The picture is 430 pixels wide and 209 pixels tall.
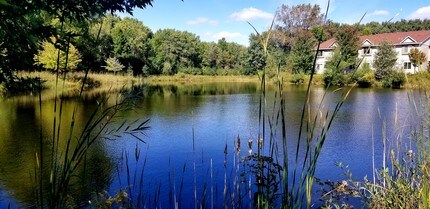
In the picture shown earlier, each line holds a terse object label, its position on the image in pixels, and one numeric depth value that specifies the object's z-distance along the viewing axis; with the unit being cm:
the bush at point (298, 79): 3605
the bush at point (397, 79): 3033
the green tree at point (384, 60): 3209
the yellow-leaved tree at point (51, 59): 2431
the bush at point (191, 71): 5043
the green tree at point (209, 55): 5738
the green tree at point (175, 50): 4847
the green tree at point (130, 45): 4078
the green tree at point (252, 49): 4846
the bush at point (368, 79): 3165
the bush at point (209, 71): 5315
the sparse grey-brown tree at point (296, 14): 4390
